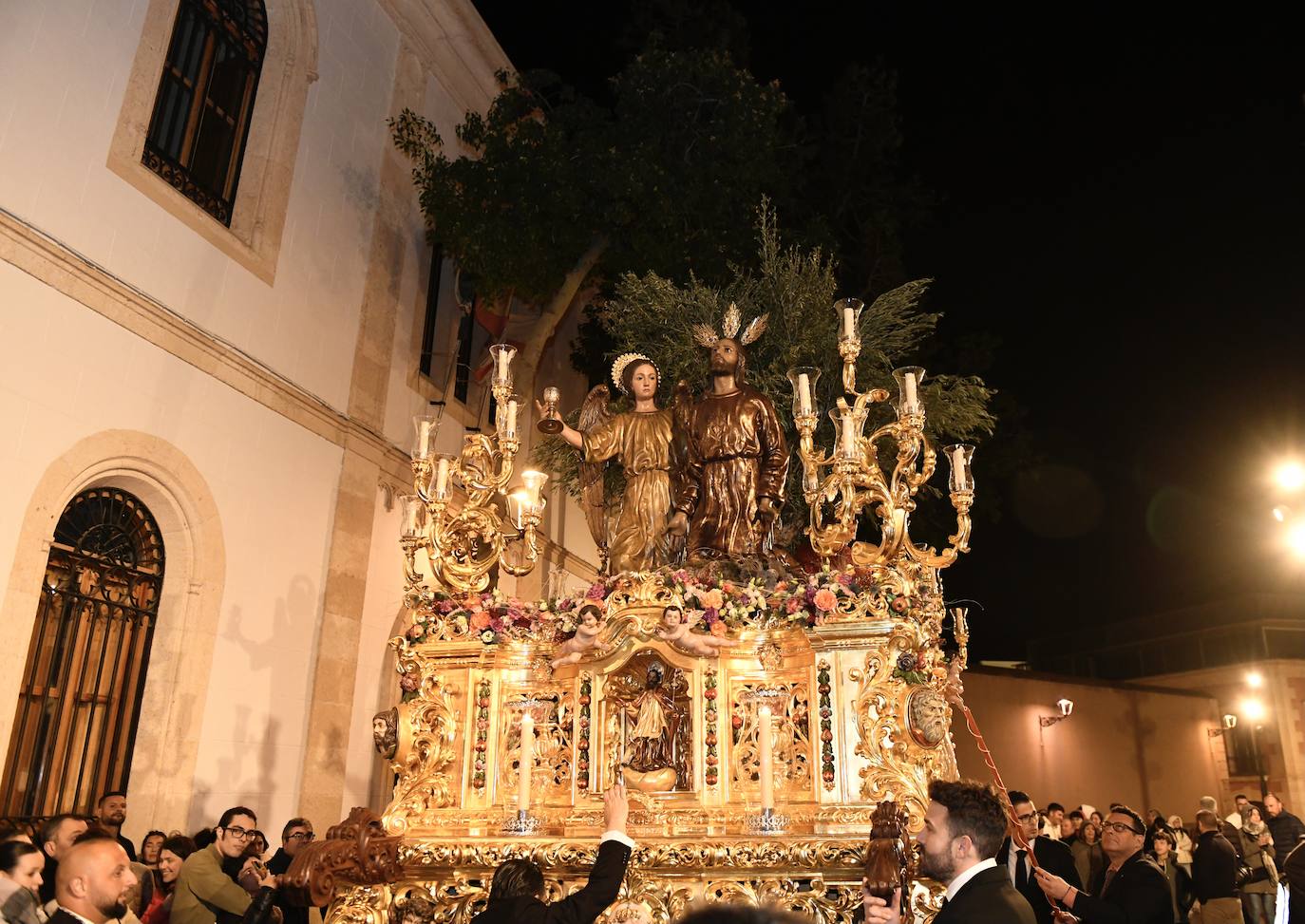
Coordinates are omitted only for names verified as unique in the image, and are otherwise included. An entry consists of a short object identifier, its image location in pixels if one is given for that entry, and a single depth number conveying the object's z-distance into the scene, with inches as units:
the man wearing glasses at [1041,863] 241.6
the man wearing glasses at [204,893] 205.9
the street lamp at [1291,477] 325.7
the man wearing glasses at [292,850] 254.4
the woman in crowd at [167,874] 228.8
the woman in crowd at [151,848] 275.3
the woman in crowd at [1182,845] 478.3
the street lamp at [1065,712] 634.2
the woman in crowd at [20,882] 132.0
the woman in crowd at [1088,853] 387.9
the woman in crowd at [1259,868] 375.9
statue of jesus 271.3
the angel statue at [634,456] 277.4
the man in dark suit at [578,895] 150.3
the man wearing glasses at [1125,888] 190.4
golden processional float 204.7
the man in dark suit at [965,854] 121.5
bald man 123.0
